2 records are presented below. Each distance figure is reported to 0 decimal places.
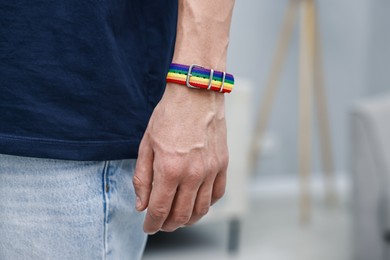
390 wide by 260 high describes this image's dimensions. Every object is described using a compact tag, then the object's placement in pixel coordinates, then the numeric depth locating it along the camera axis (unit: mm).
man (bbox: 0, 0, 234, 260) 541
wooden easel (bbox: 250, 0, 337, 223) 3070
